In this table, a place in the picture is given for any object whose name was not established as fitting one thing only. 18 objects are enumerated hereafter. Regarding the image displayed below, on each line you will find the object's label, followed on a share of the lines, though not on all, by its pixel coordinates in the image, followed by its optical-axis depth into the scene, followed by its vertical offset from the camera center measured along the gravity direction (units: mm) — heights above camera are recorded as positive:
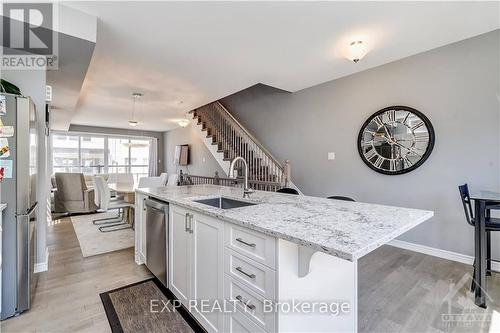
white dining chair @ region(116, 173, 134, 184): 5652 -309
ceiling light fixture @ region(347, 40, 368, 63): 2719 +1363
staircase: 4398 +451
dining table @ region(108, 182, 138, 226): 4254 -517
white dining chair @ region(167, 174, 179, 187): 6305 -362
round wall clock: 3121 +380
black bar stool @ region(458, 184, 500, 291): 2039 -486
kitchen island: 1092 -512
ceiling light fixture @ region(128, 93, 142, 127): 4539 +1390
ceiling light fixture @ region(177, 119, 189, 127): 5392 +1028
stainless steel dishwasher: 2146 -695
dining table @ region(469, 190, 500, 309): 1955 -663
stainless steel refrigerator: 1833 -361
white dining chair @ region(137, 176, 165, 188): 4500 -305
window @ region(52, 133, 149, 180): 7801 +427
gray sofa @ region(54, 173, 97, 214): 5219 -633
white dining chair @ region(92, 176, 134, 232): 4113 -663
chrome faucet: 2138 -89
